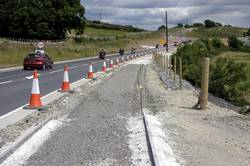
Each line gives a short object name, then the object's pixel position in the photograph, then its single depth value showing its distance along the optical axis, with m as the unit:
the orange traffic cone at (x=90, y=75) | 27.88
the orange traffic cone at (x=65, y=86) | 19.56
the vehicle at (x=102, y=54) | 68.25
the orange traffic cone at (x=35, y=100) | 14.19
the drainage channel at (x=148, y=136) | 7.81
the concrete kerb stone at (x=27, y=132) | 8.18
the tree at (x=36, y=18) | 93.31
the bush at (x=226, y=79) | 24.59
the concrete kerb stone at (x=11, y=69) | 40.54
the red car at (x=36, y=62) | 41.34
